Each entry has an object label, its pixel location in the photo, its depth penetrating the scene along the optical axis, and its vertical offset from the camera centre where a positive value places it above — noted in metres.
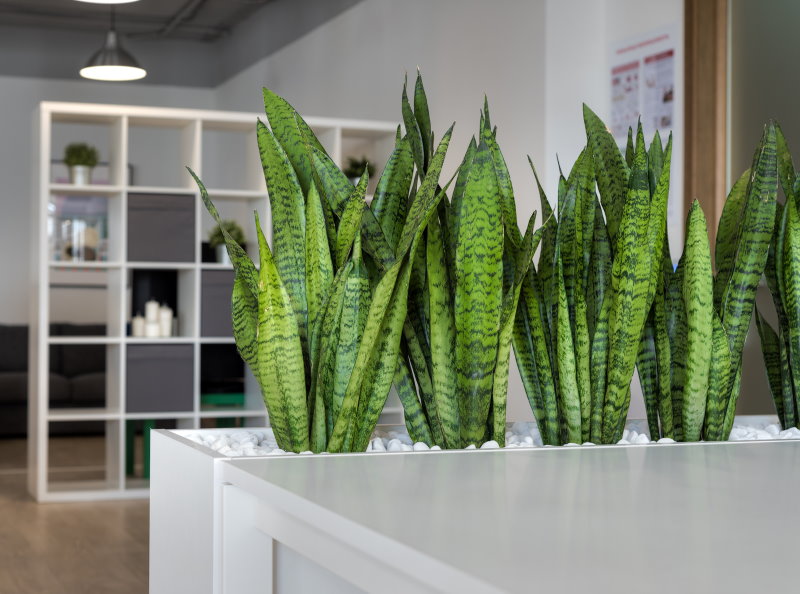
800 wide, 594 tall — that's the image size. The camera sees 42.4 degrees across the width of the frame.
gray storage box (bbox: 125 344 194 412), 4.49 -0.35
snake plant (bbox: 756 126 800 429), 1.45 +0.00
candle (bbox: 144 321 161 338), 4.59 -0.14
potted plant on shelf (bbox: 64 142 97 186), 4.61 +0.61
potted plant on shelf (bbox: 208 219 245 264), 4.88 +0.29
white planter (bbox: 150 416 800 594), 0.58 -0.15
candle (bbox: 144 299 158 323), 4.61 -0.06
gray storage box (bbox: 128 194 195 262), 4.50 +0.31
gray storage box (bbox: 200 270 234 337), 4.62 -0.03
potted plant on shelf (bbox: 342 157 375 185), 5.11 +0.65
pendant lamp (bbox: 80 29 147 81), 5.79 +1.31
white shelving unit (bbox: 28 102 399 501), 4.43 +0.05
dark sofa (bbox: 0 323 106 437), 6.99 -0.57
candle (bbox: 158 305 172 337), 4.64 -0.11
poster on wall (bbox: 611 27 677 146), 3.81 +0.84
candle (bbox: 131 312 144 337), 4.60 -0.13
